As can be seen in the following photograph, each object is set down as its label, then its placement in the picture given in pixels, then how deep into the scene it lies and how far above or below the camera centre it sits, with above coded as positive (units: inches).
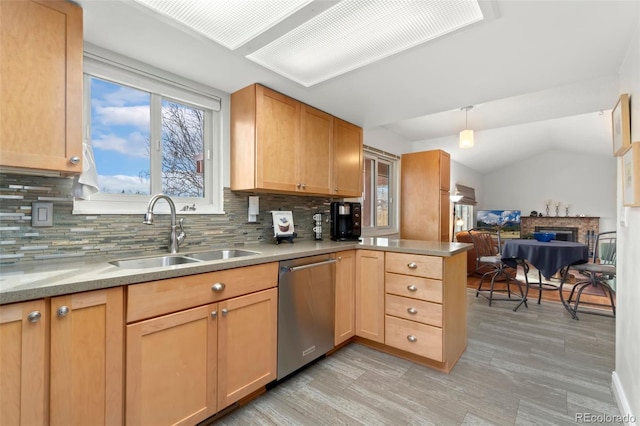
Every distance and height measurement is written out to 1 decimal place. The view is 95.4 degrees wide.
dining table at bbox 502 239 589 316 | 137.5 -19.0
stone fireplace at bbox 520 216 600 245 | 329.4 -13.1
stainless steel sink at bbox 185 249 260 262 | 79.6 -11.2
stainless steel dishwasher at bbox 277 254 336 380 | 75.8 -27.1
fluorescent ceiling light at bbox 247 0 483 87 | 55.1 +39.1
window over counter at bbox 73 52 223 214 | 69.2 +20.4
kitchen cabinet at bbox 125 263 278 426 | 51.1 -26.4
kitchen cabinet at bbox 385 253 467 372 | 83.0 -27.6
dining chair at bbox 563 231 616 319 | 130.4 -27.9
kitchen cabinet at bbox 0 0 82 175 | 46.6 +21.7
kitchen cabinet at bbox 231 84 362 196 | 85.6 +22.5
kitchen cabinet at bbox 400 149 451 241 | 161.2 +11.0
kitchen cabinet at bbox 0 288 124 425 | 39.4 -21.7
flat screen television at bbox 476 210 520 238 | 370.3 -6.3
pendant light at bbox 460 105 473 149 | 153.9 +41.1
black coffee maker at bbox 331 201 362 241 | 113.2 -2.5
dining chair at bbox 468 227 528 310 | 155.9 -27.1
